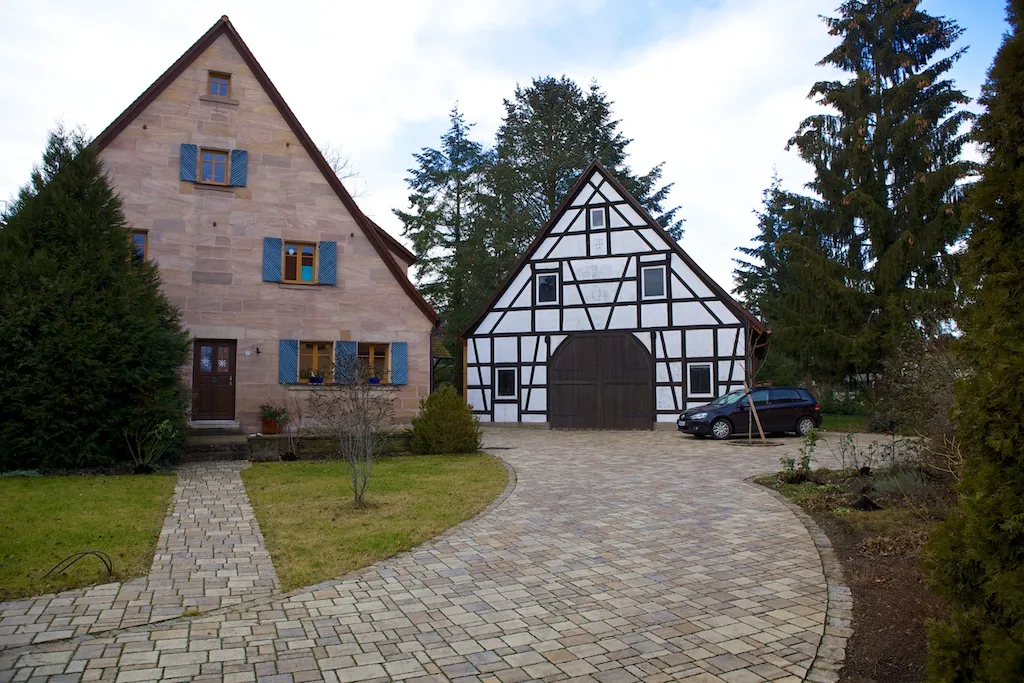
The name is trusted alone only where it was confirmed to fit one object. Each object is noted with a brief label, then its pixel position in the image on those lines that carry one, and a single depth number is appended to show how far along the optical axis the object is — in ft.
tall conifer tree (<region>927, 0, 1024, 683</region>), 9.50
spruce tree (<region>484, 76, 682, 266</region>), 115.03
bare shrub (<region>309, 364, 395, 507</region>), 31.24
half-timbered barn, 73.61
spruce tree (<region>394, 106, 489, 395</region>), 113.19
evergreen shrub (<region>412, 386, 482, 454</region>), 50.57
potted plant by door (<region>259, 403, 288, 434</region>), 53.88
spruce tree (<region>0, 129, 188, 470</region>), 38.29
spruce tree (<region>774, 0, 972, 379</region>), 77.71
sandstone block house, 53.62
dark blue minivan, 64.08
